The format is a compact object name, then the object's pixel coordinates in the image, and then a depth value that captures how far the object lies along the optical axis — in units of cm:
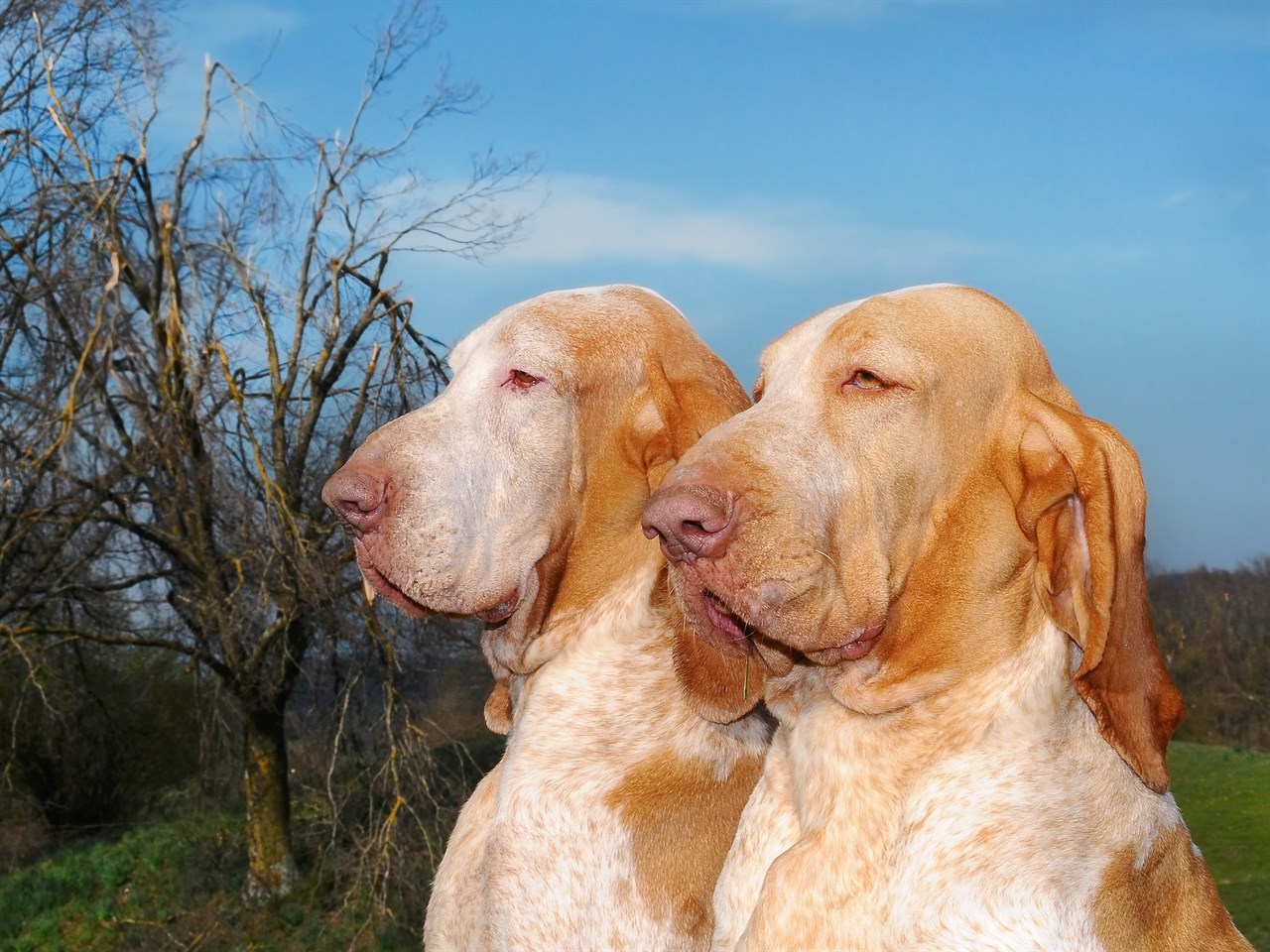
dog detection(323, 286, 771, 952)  327
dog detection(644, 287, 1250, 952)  253
